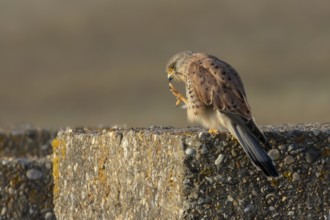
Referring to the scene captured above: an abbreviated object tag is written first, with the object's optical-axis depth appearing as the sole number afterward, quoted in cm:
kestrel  1490
